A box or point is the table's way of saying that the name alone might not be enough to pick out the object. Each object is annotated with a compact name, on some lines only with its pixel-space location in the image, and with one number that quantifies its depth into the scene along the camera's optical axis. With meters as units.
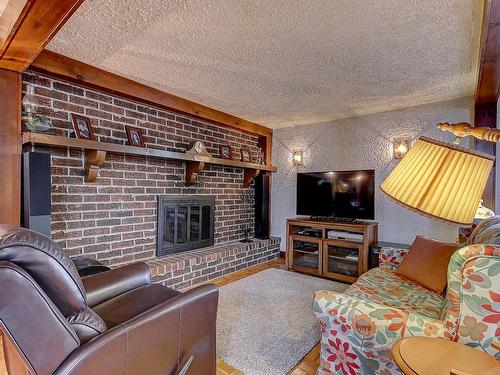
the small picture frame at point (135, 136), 2.96
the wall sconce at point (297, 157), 4.50
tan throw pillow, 2.05
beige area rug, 1.89
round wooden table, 0.96
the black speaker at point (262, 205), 4.62
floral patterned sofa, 1.15
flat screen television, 3.66
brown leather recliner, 0.90
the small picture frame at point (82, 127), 2.56
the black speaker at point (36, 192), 2.10
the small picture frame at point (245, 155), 4.36
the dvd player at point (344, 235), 3.56
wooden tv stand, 3.46
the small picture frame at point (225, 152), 4.04
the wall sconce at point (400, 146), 3.55
